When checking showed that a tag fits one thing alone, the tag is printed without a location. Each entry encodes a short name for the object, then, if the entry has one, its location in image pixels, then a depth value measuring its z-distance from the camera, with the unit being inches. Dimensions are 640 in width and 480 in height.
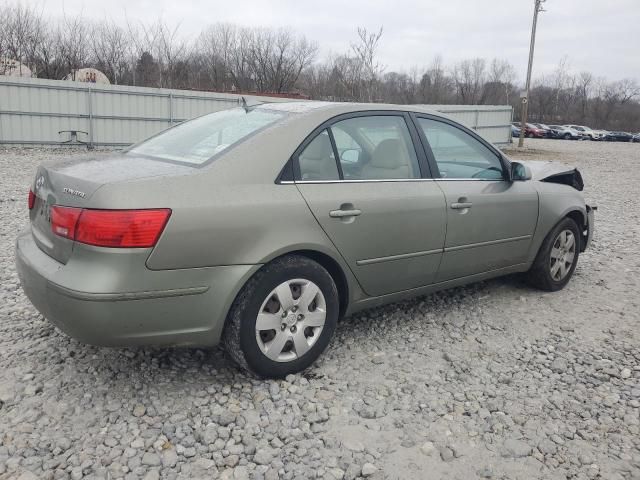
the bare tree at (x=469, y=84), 2918.3
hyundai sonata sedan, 98.3
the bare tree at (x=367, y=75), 593.9
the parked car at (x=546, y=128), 2011.6
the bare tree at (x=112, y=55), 1197.1
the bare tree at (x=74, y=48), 1105.4
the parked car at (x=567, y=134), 2020.2
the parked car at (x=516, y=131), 1882.4
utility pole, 1007.6
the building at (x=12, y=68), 964.6
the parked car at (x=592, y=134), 2064.5
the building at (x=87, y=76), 1025.5
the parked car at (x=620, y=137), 2100.1
